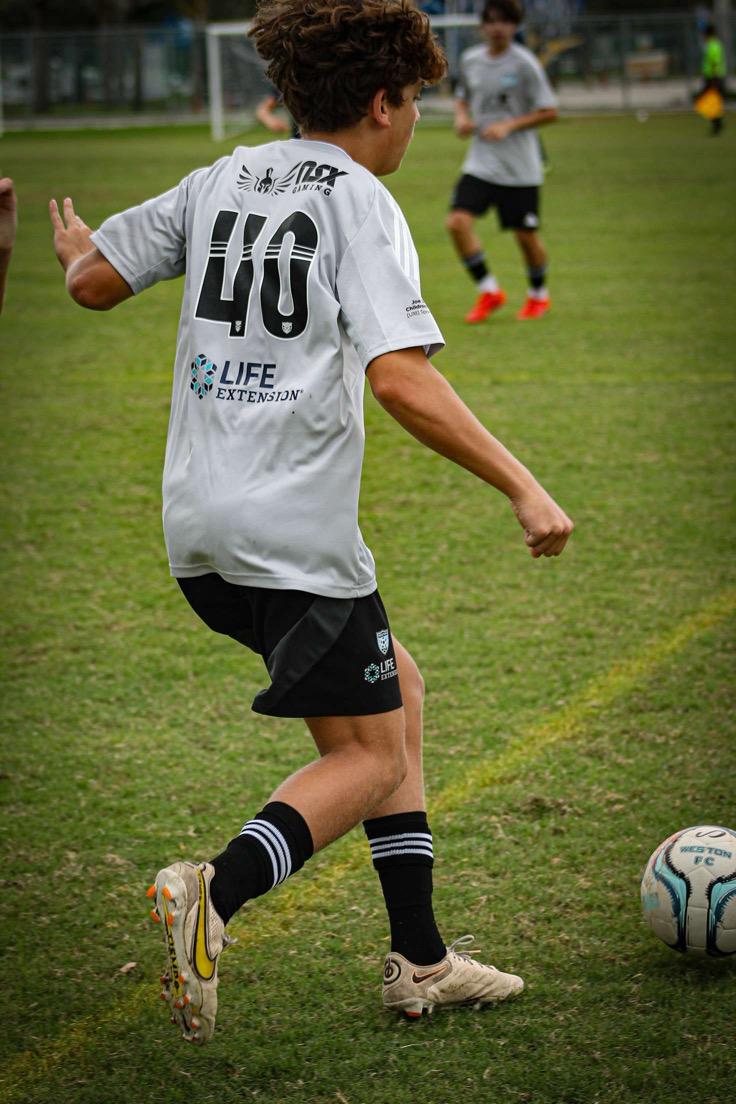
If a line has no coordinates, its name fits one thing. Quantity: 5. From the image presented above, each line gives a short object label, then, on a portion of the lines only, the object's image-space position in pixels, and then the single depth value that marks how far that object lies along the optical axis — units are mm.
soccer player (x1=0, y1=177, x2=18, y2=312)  5441
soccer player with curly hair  4410
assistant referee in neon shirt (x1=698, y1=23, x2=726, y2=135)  58094
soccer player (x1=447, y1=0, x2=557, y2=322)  20062
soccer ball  5367
